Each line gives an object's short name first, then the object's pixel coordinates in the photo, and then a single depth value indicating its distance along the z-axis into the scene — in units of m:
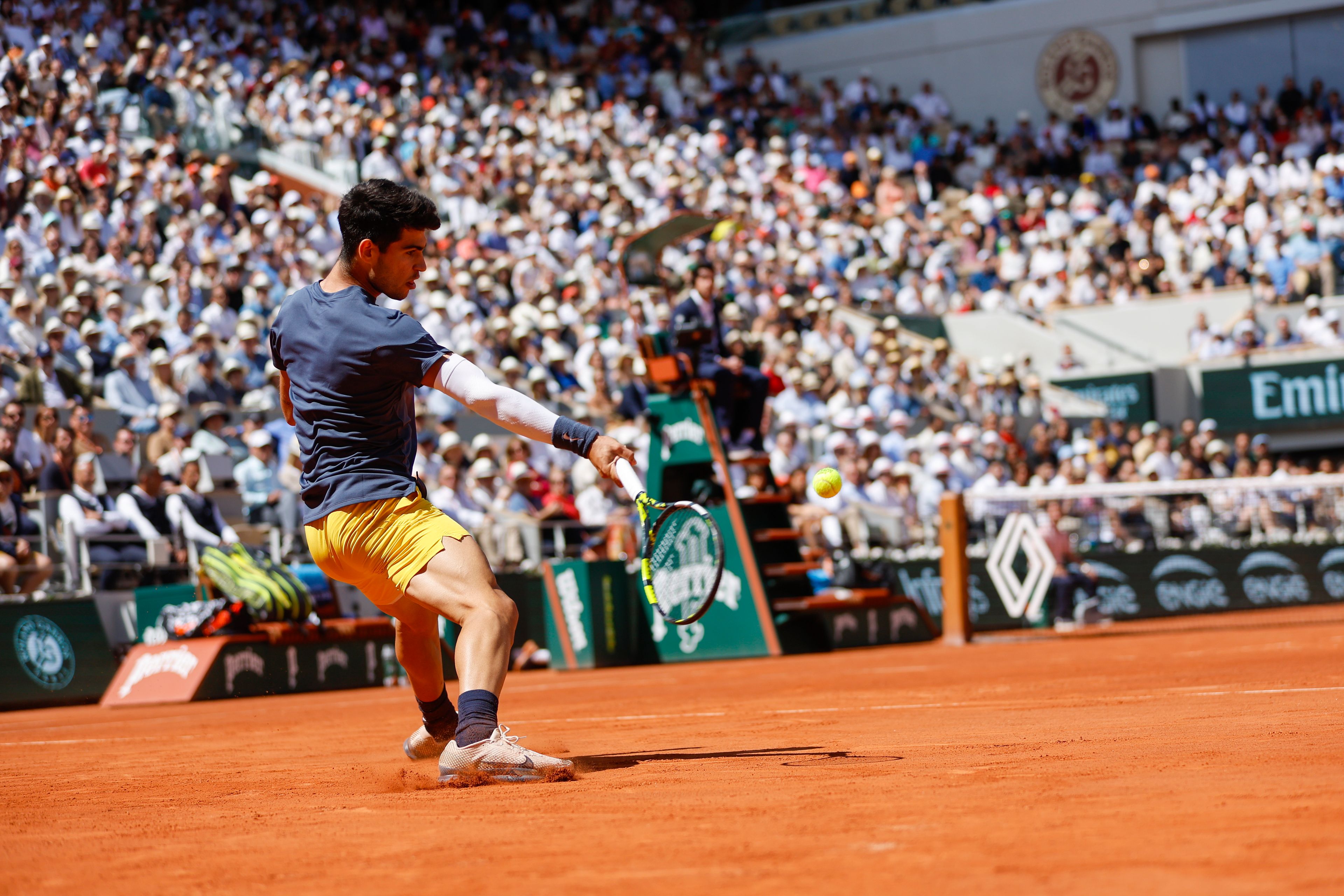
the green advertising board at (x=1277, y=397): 25.89
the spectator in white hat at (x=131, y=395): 15.98
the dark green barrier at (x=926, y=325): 27.77
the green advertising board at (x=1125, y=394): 26.59
